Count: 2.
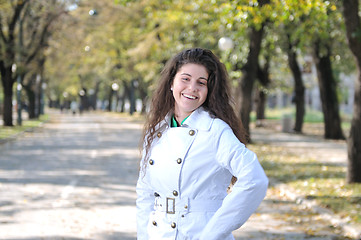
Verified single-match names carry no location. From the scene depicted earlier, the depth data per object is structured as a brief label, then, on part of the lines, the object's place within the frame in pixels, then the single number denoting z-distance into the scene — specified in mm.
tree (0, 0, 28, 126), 28984
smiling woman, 2295
